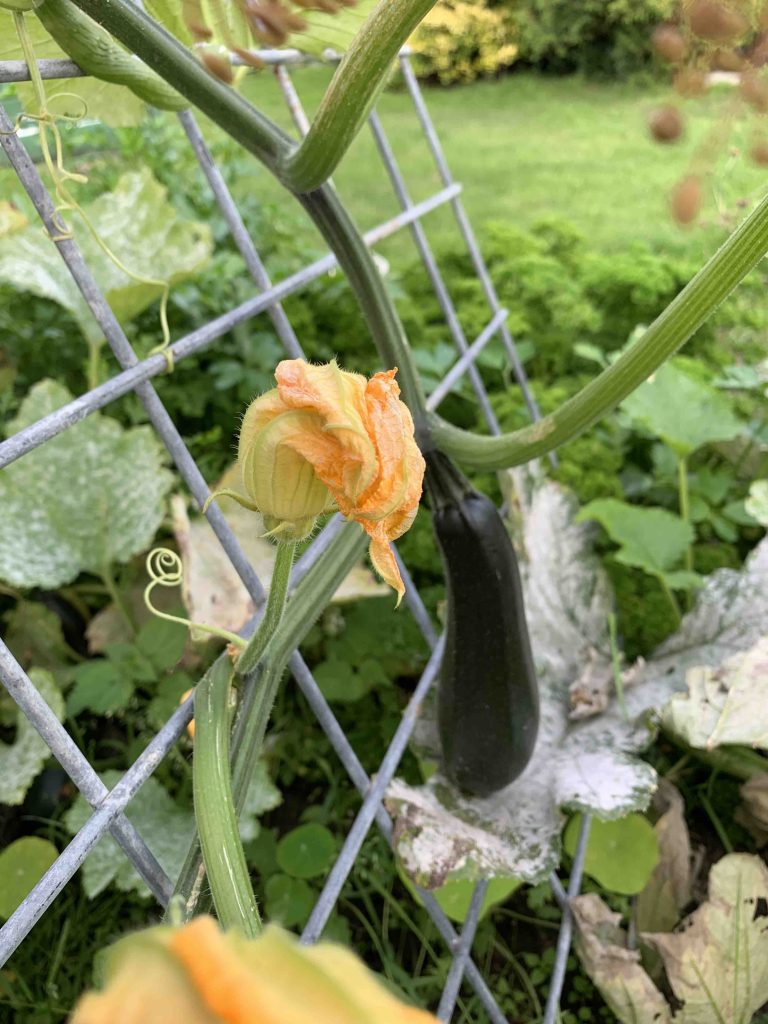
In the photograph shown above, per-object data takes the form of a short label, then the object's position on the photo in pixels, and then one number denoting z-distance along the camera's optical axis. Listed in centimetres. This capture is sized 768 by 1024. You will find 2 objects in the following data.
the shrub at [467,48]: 495
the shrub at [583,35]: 380
